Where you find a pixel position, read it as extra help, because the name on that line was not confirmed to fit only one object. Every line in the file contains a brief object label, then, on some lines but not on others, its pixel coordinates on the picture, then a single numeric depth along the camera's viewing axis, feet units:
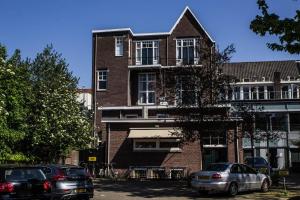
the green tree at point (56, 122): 86.94
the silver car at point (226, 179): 51.97
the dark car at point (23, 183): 36.59
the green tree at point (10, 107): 67.87
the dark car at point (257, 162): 82.43
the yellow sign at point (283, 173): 58.85
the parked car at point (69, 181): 43.50
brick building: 87.36
